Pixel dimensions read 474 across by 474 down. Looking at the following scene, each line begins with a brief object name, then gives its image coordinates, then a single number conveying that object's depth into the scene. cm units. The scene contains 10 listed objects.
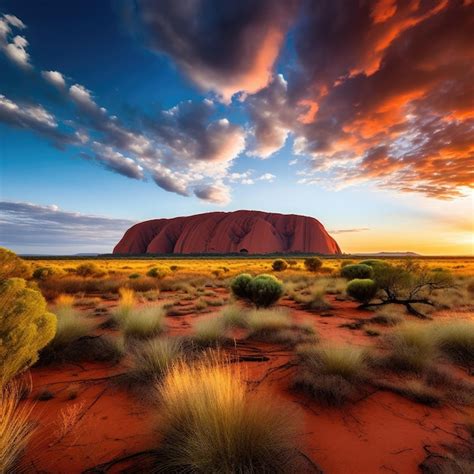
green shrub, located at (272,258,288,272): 2745
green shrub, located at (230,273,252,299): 1075
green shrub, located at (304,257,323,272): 2657
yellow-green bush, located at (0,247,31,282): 723
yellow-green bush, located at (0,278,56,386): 317
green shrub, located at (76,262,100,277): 1920
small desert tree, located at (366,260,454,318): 980
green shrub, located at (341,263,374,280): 1558
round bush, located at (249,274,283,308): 991
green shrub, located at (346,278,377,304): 1059
